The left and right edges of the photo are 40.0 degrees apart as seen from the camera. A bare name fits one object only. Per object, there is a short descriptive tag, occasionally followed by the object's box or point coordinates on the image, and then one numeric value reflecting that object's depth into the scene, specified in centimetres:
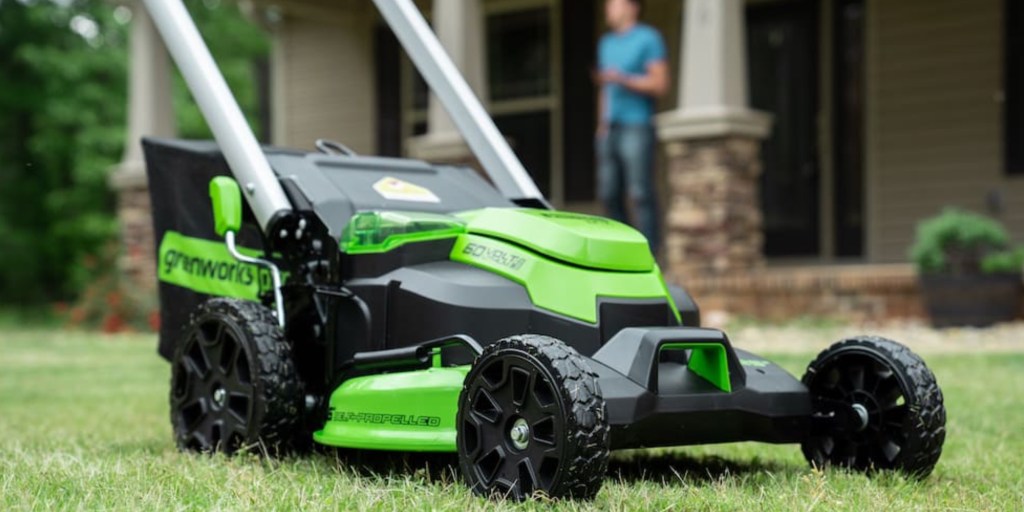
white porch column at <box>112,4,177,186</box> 1301
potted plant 852
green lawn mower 309
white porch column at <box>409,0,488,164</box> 1082
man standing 888
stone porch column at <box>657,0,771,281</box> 941
